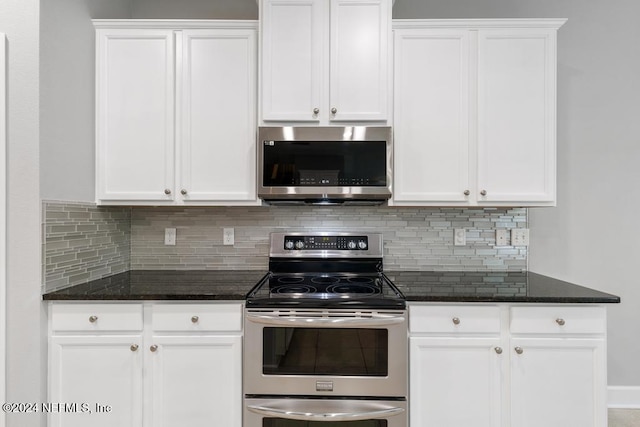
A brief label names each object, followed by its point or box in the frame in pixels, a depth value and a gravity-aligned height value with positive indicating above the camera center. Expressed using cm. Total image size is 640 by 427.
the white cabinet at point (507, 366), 163 -71
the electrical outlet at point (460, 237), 230 -16
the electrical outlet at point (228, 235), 234 -16
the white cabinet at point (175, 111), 198 +56
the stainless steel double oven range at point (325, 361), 163 -70
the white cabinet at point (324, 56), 194 +85
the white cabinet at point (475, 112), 194 +55
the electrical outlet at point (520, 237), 229 -16
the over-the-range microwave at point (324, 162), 192 +27
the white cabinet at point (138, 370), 165 -74
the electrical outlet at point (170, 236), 234 -16
